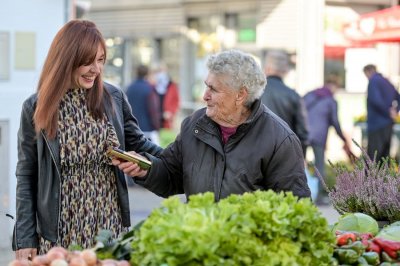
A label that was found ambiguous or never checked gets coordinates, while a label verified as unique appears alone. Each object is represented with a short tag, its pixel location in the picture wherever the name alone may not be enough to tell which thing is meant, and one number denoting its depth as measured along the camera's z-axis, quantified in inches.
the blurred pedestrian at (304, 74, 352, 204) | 548.9
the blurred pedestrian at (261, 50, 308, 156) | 402.6
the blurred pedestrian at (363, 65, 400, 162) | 590.6
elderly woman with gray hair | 188.6
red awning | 622.5
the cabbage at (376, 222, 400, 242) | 181.6
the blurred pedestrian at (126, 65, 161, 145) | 639.4
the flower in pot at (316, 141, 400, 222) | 206.4
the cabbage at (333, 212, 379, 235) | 188.9
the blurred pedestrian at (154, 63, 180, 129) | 780.0
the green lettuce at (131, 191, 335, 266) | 138.8
